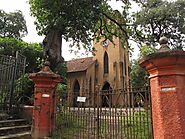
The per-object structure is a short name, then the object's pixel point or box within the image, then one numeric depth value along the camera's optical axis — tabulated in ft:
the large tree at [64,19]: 28.84
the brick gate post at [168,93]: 8.68
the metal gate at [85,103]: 11.64
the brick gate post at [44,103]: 17.75
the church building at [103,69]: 76.54
